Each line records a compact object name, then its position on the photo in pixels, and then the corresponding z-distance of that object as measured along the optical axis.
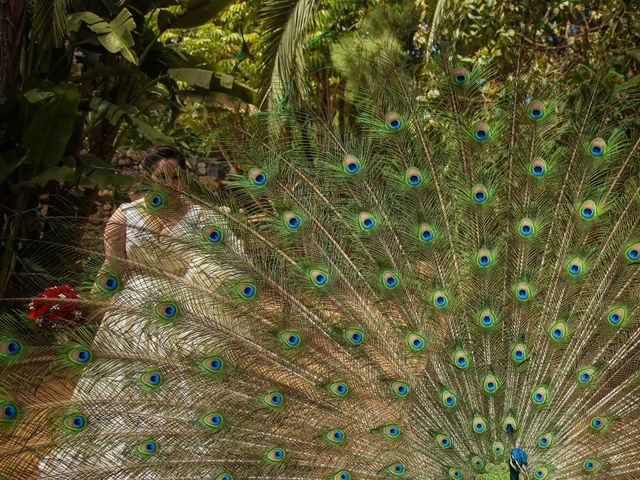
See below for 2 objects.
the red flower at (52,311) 3.87
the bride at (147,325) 3.75
